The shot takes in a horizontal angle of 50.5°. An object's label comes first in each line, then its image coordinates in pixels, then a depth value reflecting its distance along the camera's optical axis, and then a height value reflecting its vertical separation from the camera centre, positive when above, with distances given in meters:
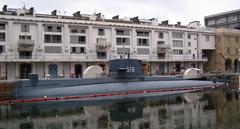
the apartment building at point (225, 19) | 91.02 +16.93
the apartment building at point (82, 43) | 46.96 +4.69
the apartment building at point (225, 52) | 65.84 +3.32
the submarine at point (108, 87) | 31.68 -2.89
